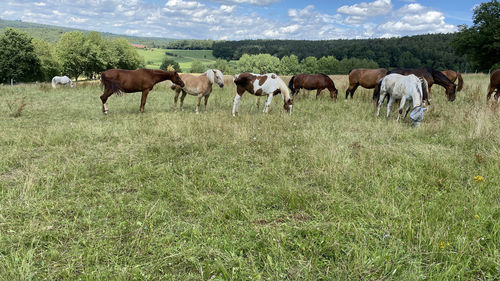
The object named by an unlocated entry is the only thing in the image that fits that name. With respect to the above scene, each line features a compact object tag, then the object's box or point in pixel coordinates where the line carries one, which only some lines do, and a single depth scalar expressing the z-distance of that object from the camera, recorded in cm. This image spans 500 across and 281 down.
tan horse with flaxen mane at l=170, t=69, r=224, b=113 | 1034
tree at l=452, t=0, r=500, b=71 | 3769
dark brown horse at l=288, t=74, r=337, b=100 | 1361
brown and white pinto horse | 967
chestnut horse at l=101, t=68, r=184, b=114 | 935
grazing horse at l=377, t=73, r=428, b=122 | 789
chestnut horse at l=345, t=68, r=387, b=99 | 1277
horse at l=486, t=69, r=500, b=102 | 1049
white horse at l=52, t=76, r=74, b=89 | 2381
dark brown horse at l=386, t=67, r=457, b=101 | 1123
